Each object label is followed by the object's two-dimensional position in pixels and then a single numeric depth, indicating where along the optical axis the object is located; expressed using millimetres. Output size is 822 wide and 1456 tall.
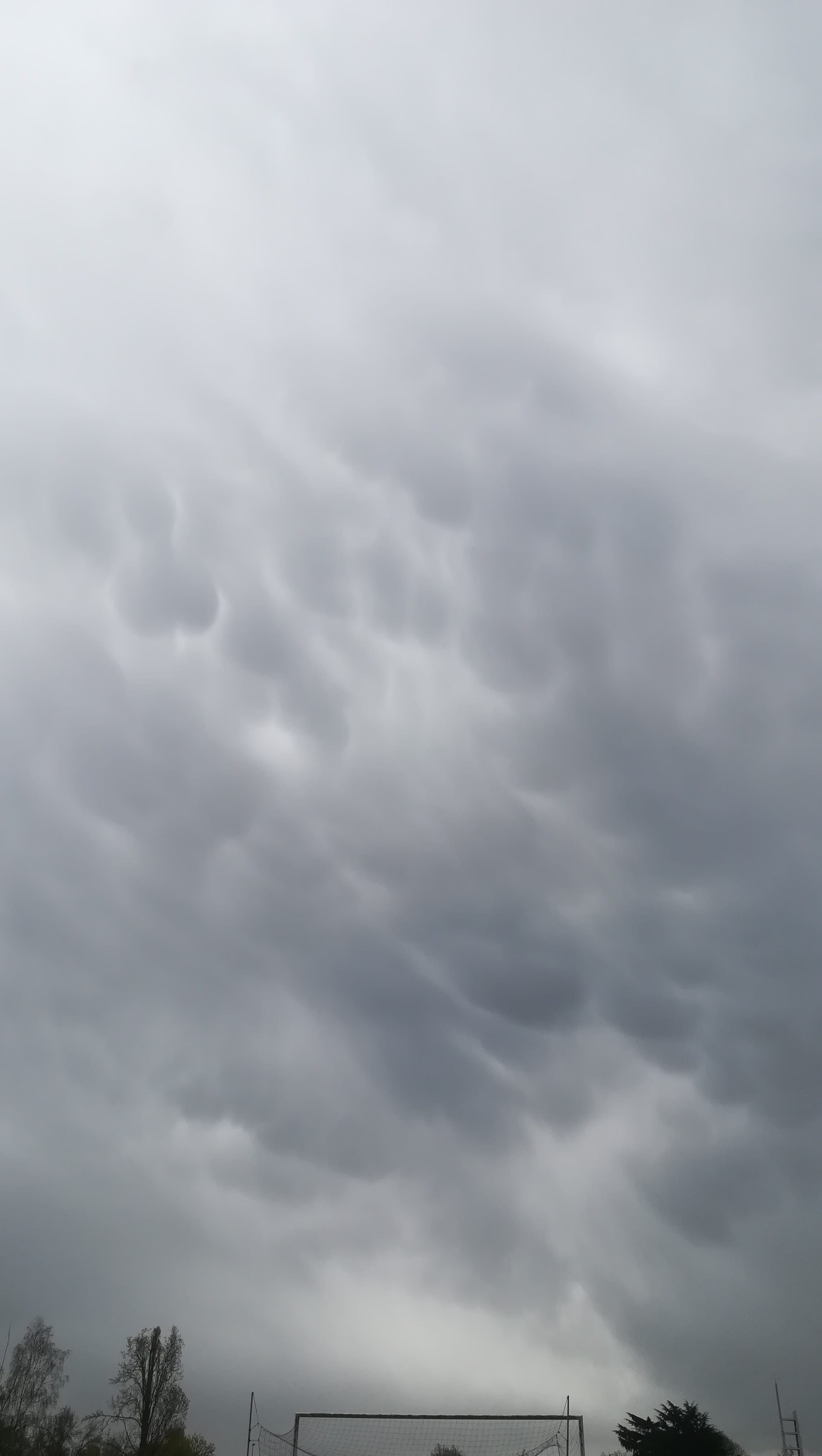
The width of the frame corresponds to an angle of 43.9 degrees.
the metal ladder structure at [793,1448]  67562
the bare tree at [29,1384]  72562
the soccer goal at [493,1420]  53125
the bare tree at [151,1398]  58094
